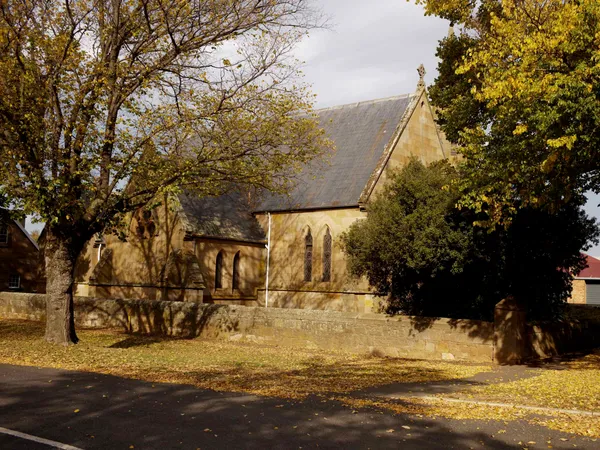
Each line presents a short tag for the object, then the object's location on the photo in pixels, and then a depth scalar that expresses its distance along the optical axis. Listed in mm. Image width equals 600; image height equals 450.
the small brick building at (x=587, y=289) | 53000
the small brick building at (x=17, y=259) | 44531
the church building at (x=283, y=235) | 27594
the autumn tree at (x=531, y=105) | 11531
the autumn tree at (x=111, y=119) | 14828
